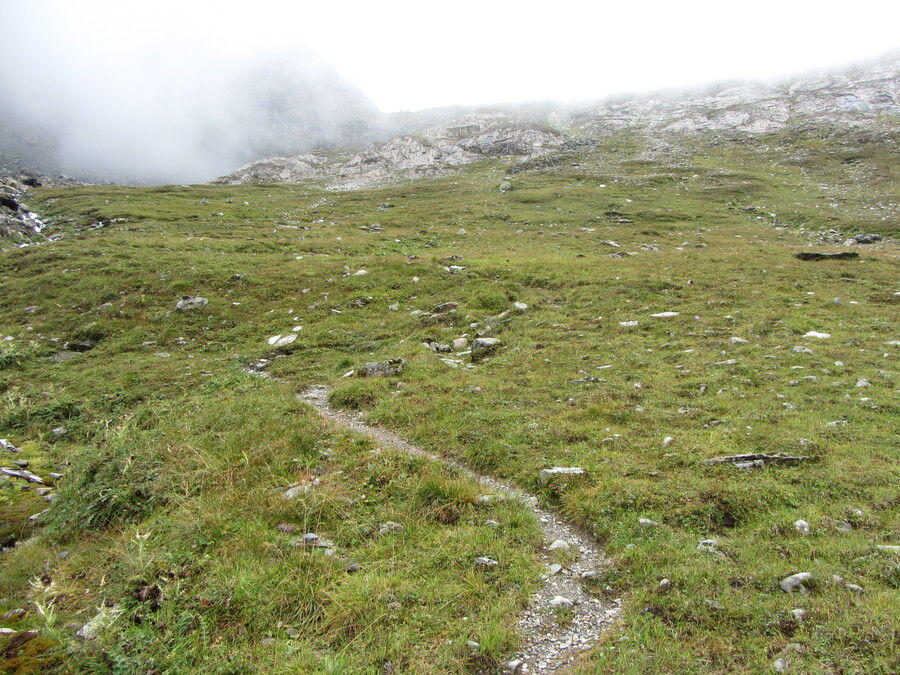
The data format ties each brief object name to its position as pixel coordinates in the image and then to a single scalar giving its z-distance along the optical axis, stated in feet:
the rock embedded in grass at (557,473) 27.27
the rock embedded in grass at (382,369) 47.16
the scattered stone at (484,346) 52.95
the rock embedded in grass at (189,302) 71.02
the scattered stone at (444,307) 68.44
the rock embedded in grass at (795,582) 17.37
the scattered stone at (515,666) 15.46
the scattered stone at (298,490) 24.81
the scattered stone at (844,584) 16.81
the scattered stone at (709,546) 20.17
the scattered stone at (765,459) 26.55
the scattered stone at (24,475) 31.19
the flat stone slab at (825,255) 87.20
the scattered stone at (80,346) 61.26
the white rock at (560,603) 18.24
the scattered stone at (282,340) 60.68
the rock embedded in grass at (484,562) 20.04
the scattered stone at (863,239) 114.32
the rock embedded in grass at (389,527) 22.48
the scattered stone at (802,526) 20.77
